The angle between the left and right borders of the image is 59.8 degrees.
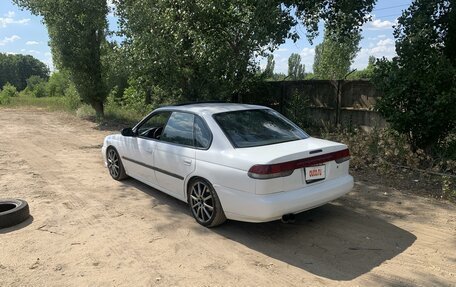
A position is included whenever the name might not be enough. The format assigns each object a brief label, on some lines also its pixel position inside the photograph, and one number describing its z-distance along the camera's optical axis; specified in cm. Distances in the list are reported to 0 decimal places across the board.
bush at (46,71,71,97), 3092
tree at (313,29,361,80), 4103
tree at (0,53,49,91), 10344
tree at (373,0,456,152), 715
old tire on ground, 510
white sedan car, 427
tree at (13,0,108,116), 1688
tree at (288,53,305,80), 7037
